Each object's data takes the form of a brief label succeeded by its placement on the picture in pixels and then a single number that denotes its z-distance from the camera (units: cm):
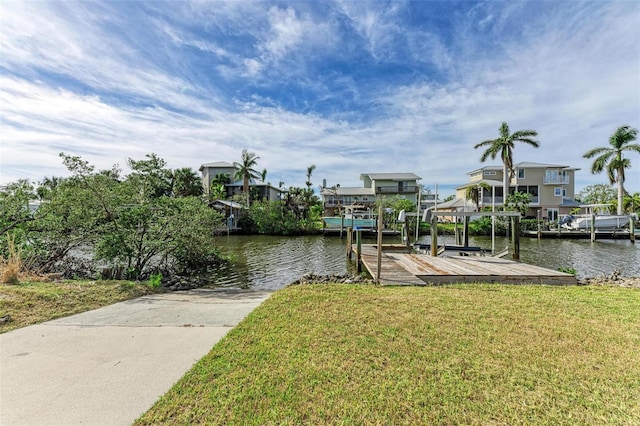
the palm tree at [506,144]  3094
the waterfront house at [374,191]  4759
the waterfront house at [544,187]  3888
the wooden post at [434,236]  1308
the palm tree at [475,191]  3421
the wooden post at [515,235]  1246
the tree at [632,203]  3594
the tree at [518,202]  3094
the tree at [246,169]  4191
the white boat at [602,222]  3062
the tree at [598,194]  4608
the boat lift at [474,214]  1184
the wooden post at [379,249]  890
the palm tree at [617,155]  3073
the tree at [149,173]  1107
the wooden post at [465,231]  1688
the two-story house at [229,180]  4816
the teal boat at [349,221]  3538
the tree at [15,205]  885
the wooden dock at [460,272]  861
